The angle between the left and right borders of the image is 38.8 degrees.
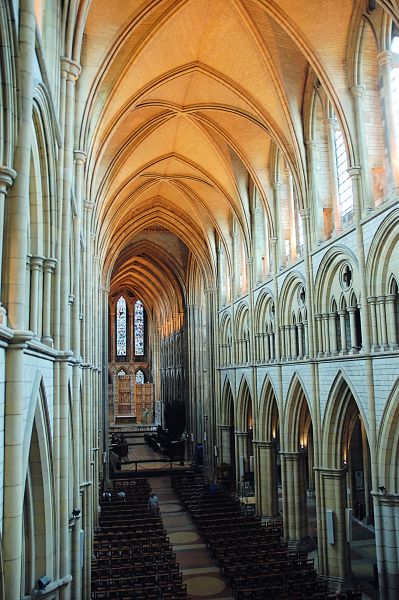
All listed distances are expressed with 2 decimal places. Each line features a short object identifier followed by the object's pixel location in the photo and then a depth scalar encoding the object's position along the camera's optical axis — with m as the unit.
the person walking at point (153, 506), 26.38
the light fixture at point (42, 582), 8.02
